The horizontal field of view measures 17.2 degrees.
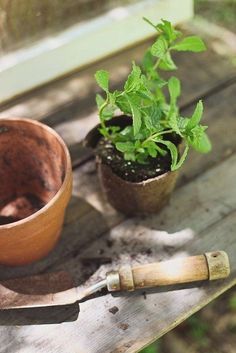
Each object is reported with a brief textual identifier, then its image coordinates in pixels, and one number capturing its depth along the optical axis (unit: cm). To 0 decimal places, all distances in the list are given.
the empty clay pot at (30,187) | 79
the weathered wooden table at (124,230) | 80
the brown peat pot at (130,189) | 84
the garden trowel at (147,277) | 81
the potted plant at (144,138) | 77
